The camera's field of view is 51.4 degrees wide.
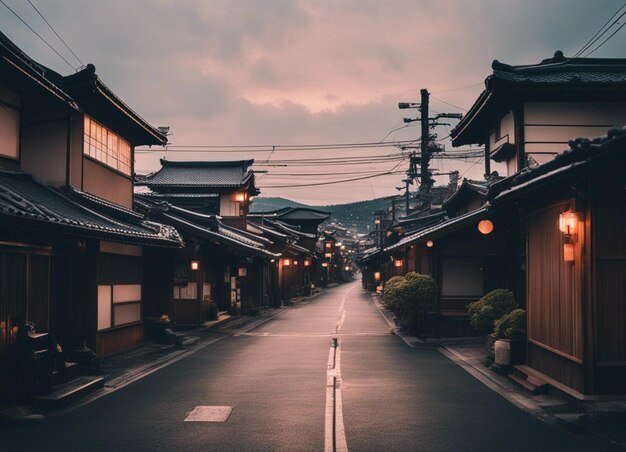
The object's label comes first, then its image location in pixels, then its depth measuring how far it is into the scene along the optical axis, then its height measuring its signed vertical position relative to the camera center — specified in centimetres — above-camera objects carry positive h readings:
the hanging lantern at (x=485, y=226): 2050 +114
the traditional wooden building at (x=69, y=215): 1261 +102
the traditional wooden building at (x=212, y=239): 2980 +114
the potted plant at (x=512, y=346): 1580 -203
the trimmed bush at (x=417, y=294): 2520 -125
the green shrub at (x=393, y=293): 2574 -125
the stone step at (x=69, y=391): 1192 -258
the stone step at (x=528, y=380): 1325 -254
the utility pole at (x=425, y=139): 4160 +793
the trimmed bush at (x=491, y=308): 1839 -130
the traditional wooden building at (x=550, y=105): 1938 +480
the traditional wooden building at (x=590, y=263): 1109 +0
